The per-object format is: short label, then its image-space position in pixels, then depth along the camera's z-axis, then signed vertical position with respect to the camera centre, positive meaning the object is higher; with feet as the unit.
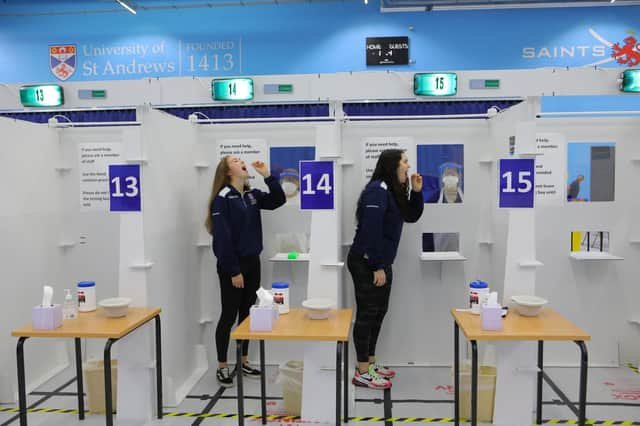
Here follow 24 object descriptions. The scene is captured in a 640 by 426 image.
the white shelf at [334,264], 9.39 -1.36
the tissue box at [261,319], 7.91 -2.03
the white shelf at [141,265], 9.46 -1.39
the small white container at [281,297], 8.95 -1.89
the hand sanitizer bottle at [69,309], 8.68 -2.04
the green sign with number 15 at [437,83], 13.12 +2.96
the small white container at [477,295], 8.52 -1.79
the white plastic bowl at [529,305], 8.41 -1.94
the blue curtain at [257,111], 16.58 +2.86
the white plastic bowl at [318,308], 8.48 -1.98
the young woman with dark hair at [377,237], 9.83 -0.90
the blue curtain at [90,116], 17.14 +2.82
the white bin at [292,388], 9.60 -3.84
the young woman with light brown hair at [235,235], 10.40 -0.91
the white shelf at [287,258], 11.73 -1.55
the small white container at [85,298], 9.16 -1.95
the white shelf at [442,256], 11.39 -1.49
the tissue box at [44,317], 8.04 -2.03
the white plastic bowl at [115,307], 8.63 -2.00
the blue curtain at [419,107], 16.43 +2.90
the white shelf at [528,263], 8.92 -1.29
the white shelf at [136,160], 9.37 +0.65
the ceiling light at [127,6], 21.02 +8.33
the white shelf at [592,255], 11.43 -1.49
